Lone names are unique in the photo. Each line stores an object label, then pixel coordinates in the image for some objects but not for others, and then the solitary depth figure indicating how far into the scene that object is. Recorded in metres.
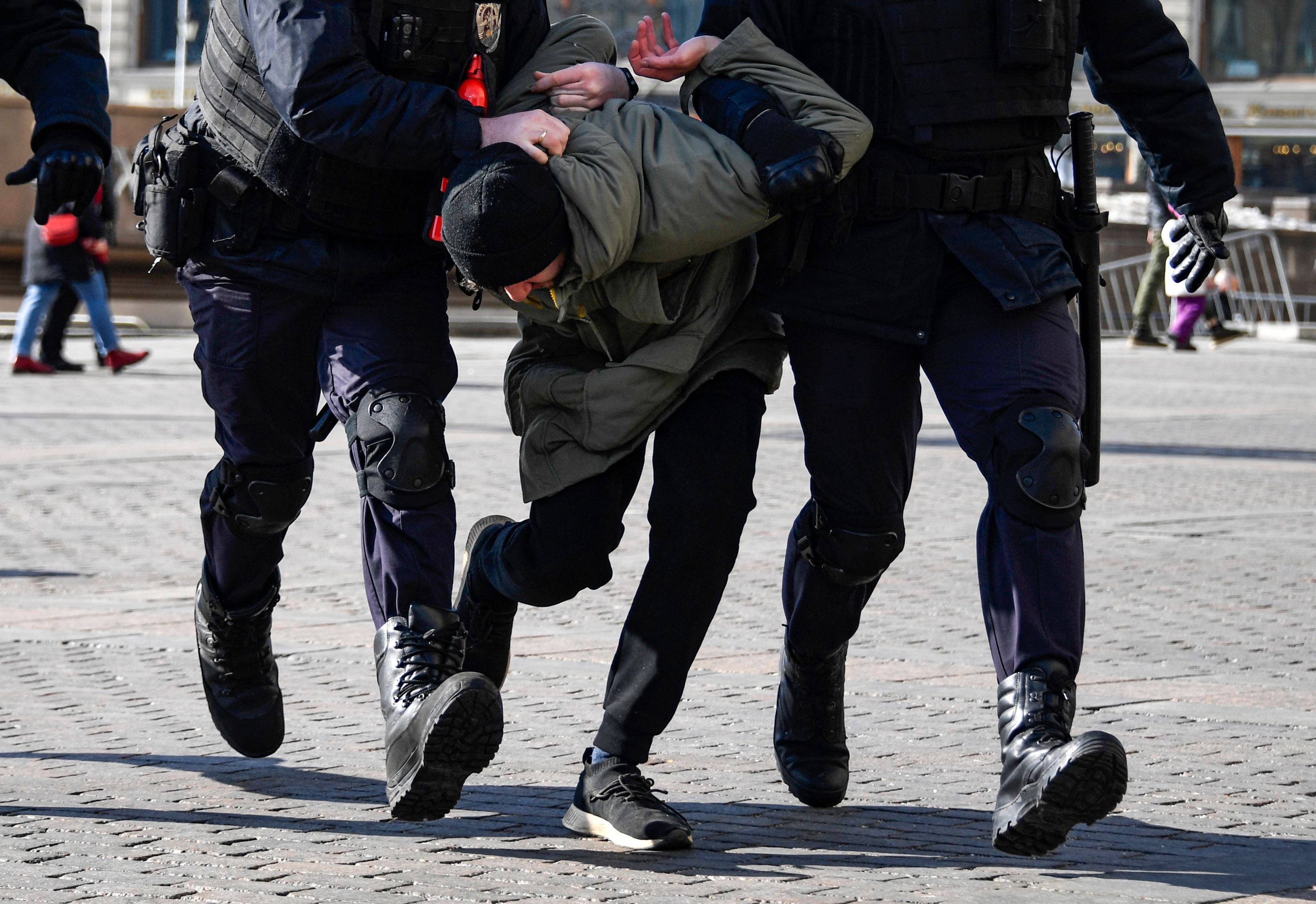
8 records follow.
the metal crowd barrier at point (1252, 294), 46.53
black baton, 7.39
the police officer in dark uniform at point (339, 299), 6.79
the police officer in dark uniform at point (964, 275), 6.81
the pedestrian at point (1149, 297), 37.25
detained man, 6.69
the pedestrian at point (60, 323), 29.22
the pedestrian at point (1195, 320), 38.81
